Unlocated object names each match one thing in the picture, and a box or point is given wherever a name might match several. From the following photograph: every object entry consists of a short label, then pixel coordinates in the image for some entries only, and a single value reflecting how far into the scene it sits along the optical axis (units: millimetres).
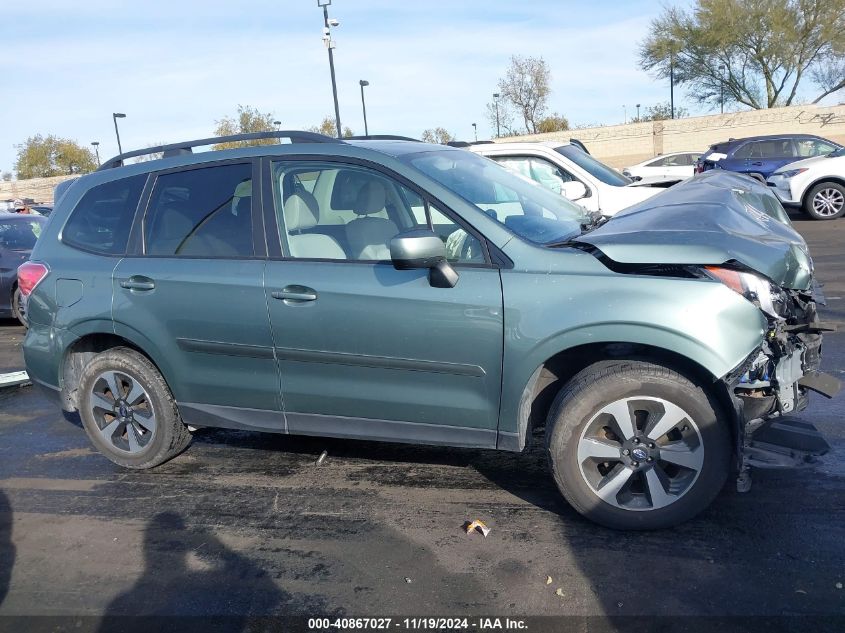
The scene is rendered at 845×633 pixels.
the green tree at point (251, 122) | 46625
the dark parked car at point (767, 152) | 17969
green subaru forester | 3354
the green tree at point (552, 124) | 54216
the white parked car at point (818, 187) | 14742
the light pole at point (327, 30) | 22422
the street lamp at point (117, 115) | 42656
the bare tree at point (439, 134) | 61297
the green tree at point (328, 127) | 50688
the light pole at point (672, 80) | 44062
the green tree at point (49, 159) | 62562
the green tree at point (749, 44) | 39438
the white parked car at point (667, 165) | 17734
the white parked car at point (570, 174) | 8758
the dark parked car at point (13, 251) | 9734
